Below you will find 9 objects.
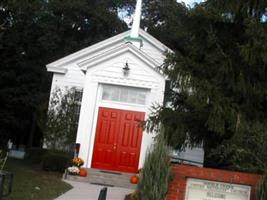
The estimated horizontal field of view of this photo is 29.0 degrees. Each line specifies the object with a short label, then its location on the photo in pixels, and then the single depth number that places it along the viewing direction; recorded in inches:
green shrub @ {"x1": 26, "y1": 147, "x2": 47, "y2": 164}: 927.7
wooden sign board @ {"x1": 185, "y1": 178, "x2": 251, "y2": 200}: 378.0
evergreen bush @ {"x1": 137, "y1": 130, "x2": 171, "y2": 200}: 377.1
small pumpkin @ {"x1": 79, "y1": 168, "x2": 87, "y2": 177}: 690.0
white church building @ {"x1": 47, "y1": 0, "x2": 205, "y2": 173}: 768.9
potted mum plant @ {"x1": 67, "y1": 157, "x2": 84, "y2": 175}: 684.4
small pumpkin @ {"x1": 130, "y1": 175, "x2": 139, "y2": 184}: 667.7
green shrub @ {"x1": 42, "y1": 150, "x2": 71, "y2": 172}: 744.3
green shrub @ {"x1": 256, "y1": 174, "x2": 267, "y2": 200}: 359.6
